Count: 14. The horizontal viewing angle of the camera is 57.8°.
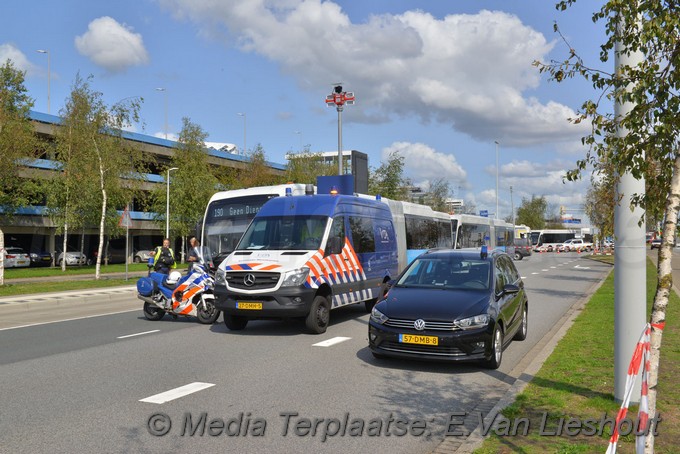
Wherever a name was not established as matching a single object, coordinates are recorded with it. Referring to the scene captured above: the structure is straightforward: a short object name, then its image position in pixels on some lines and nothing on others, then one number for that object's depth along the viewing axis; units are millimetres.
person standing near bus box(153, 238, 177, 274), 15656
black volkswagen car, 7758
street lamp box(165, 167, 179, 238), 46438
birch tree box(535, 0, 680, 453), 4207
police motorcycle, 12766
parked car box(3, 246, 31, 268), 45750
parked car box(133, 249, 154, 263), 57938
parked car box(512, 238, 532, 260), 54694
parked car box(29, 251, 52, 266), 49938
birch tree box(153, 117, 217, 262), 47500
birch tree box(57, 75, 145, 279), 29484
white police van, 10625
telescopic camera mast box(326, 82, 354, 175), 25948
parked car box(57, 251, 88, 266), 49841
